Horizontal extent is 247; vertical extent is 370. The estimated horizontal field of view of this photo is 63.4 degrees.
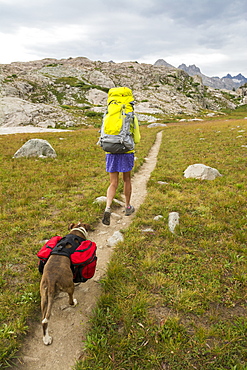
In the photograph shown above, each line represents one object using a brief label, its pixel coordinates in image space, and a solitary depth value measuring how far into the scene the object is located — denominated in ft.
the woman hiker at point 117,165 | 21.63
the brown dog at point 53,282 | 11.03
